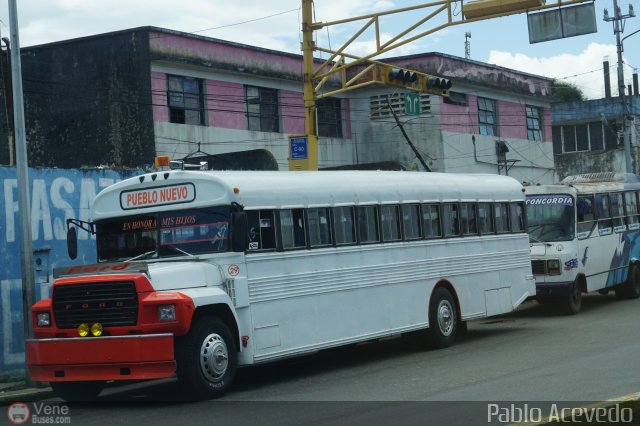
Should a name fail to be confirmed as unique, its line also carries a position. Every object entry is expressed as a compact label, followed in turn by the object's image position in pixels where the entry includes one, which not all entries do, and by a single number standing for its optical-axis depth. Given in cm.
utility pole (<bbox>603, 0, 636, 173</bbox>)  4134
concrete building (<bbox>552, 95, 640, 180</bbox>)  5719
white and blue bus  2089
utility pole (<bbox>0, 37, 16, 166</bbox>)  2309
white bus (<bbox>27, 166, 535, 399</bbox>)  1145
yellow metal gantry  1742
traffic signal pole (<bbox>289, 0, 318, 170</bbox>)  2020
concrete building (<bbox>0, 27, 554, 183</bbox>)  2831
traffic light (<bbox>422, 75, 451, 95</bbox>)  2107
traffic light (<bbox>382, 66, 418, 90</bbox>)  2028
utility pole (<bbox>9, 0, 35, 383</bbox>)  1366
